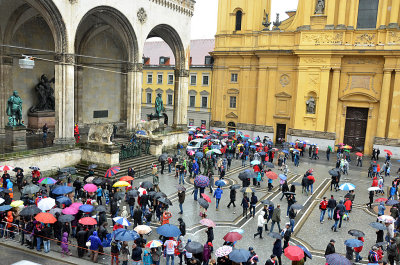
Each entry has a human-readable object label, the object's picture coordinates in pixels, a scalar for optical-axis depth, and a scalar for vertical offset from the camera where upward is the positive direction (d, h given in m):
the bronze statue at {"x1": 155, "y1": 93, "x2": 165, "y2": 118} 33.25 -0.71
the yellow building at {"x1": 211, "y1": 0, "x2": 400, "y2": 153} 35.56 +4.11
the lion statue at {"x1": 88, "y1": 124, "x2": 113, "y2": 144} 23.68 -2.65
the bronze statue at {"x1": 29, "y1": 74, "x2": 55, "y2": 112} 28.05 -0.08
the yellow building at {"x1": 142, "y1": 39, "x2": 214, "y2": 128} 49.34 +3.20
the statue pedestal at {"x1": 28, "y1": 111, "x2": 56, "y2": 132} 27.92 -2.17
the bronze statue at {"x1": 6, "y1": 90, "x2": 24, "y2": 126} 20.97 -1.14
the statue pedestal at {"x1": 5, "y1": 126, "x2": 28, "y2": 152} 21.09 -2.87
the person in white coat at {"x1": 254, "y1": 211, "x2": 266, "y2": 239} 14.77 -5.22
